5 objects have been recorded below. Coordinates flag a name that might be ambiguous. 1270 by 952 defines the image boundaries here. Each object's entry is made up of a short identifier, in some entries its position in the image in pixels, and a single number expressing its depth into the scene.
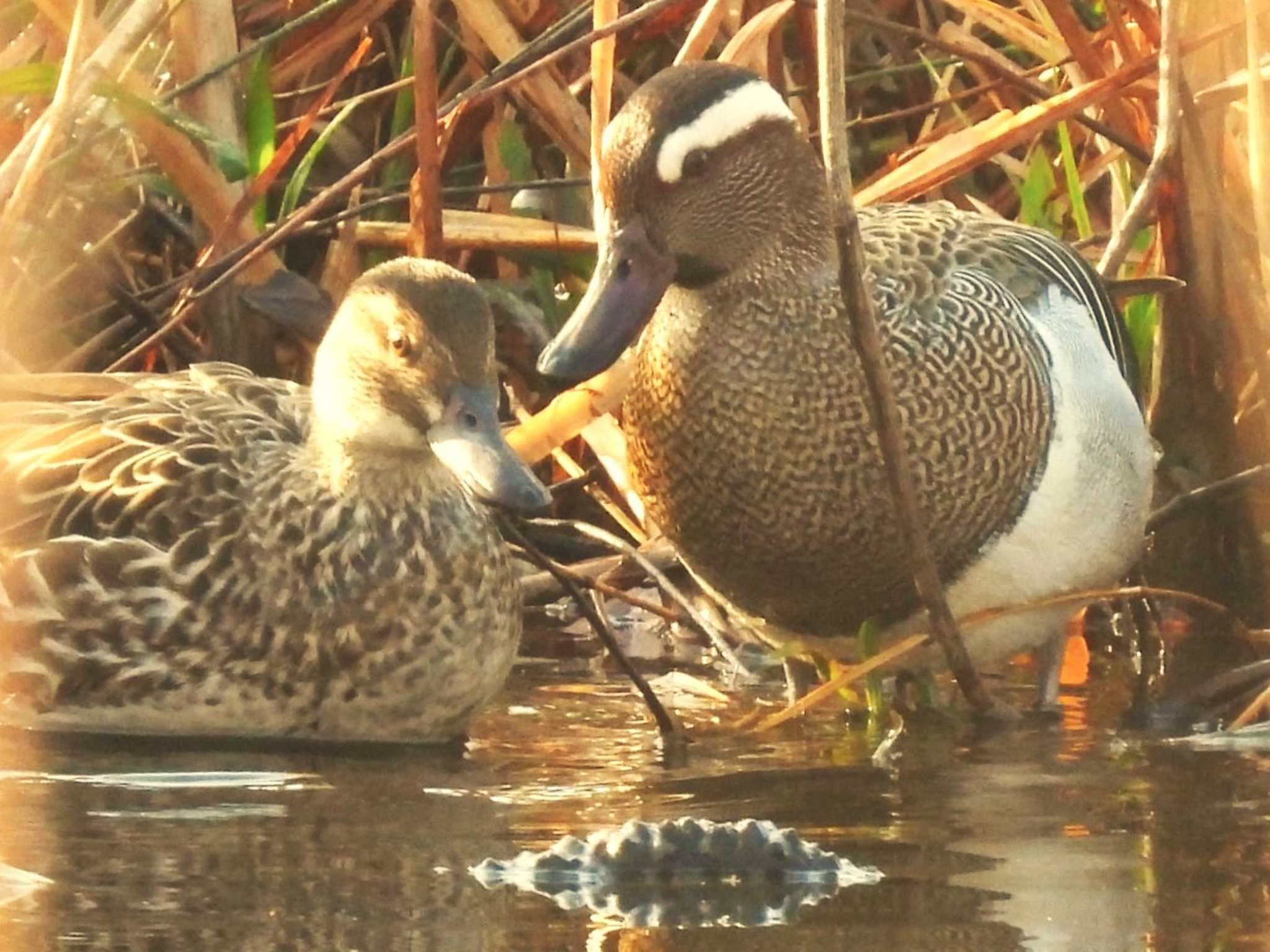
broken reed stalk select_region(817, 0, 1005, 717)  6.64
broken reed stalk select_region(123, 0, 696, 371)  9.31
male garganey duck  8.05
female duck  7.98
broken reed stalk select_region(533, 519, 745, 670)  9.27
